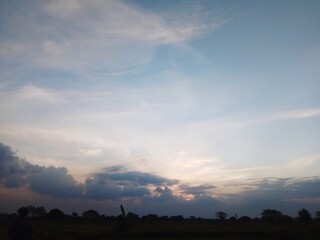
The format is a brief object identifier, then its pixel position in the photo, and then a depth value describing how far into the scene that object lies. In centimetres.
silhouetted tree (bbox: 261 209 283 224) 10519
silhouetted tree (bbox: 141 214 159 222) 10608
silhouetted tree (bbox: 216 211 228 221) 11941
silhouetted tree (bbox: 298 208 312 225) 7142
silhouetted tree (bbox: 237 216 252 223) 10806
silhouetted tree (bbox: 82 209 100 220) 10484
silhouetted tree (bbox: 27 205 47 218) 9784
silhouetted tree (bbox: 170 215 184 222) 10829
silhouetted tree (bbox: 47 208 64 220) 9084
